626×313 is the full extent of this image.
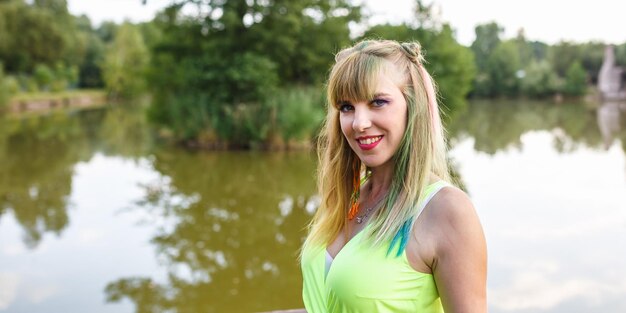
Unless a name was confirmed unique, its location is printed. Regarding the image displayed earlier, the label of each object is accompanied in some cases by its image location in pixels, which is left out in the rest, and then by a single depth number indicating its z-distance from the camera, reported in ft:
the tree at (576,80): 147.73
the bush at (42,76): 119.03
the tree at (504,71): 162.61
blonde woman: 3.80
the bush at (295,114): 42.22
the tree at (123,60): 142.10
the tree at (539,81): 153.69
